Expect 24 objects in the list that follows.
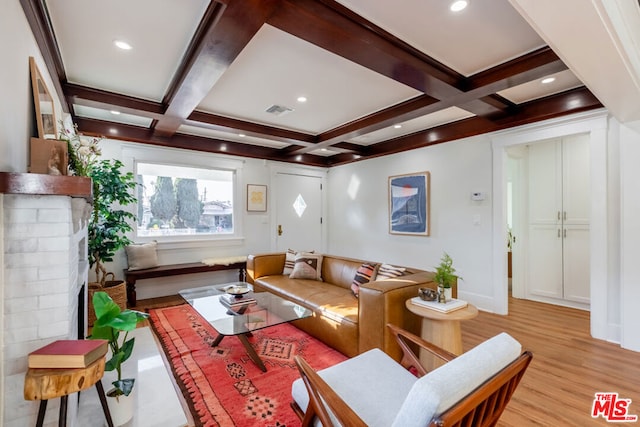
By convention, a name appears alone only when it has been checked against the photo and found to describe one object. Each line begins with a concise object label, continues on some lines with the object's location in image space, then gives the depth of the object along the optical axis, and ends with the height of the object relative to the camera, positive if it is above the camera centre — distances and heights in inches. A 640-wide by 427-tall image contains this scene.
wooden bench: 151.1 -30.8
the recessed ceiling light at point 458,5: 64.1 +47.4
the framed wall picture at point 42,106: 65.9 +27.9
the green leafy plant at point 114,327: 57.2 -21.7
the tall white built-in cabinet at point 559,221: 154.4 -3.0
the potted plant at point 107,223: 128.0 -3.0
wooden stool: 42.1 -24.8
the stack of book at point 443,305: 79.4 -25.0
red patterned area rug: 70.2 -47.2
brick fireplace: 47.0 -9.8
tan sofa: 86.7 -31.8
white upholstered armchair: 32.3 -26.0
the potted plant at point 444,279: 84.4 -18.3
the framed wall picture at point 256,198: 205.5 +13.3
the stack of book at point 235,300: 107.2 -32.0
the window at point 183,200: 169.6 +10.1
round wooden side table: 78.1 -31.7
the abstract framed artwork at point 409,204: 172.9 +7.9
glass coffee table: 89.6 -33.3
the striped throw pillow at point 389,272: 105.4 -20.6
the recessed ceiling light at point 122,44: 81.7 +49.2
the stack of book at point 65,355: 44.1 -21.4
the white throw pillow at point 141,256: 156.2 -21.4
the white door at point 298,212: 220.5 +3.3
